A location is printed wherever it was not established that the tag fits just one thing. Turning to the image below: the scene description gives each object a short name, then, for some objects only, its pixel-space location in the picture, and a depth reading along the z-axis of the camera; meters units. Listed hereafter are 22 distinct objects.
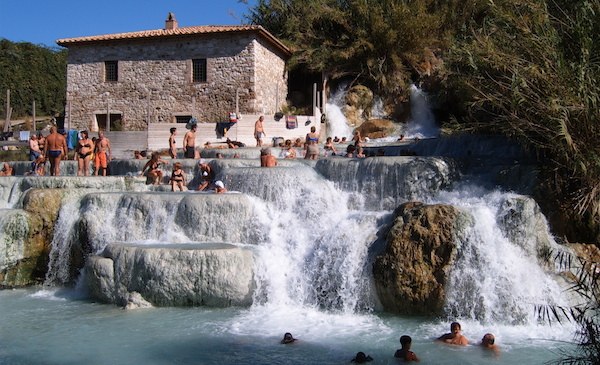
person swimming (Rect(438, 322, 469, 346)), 6.65
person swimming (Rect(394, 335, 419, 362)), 6.08
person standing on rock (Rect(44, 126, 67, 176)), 13.12
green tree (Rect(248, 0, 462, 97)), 21.59
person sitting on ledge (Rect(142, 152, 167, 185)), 12.67
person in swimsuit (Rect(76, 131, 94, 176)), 13.90
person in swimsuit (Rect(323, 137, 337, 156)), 15.71
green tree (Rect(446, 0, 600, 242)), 8.79
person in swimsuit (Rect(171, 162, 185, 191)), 12.19
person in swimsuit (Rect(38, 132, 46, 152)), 15.86
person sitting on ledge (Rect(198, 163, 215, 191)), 12.24
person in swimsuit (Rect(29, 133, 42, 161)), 15.55
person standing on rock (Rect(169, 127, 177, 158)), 15.04
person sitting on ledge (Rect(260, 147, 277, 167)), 12.06
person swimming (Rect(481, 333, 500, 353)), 6.52
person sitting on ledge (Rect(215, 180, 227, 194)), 10.99
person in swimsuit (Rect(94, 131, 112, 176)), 13.95
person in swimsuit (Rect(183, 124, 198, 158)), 14.72
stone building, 20.88
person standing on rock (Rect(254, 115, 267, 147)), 17.33
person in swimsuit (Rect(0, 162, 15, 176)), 14.89
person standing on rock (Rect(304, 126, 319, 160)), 13.60
